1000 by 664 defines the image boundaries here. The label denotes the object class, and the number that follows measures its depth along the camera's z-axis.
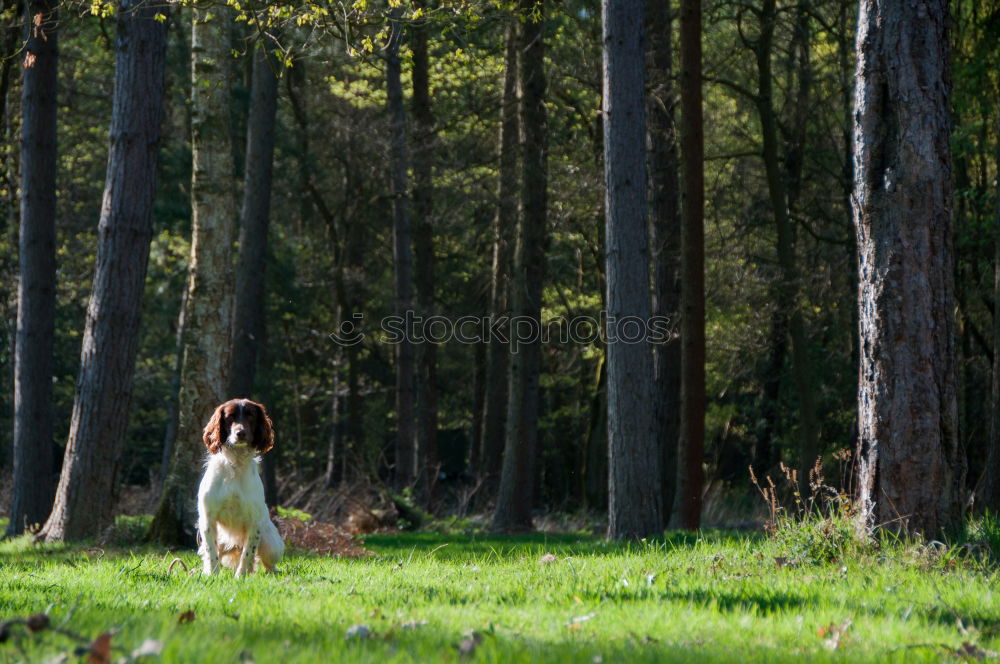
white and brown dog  17.34
